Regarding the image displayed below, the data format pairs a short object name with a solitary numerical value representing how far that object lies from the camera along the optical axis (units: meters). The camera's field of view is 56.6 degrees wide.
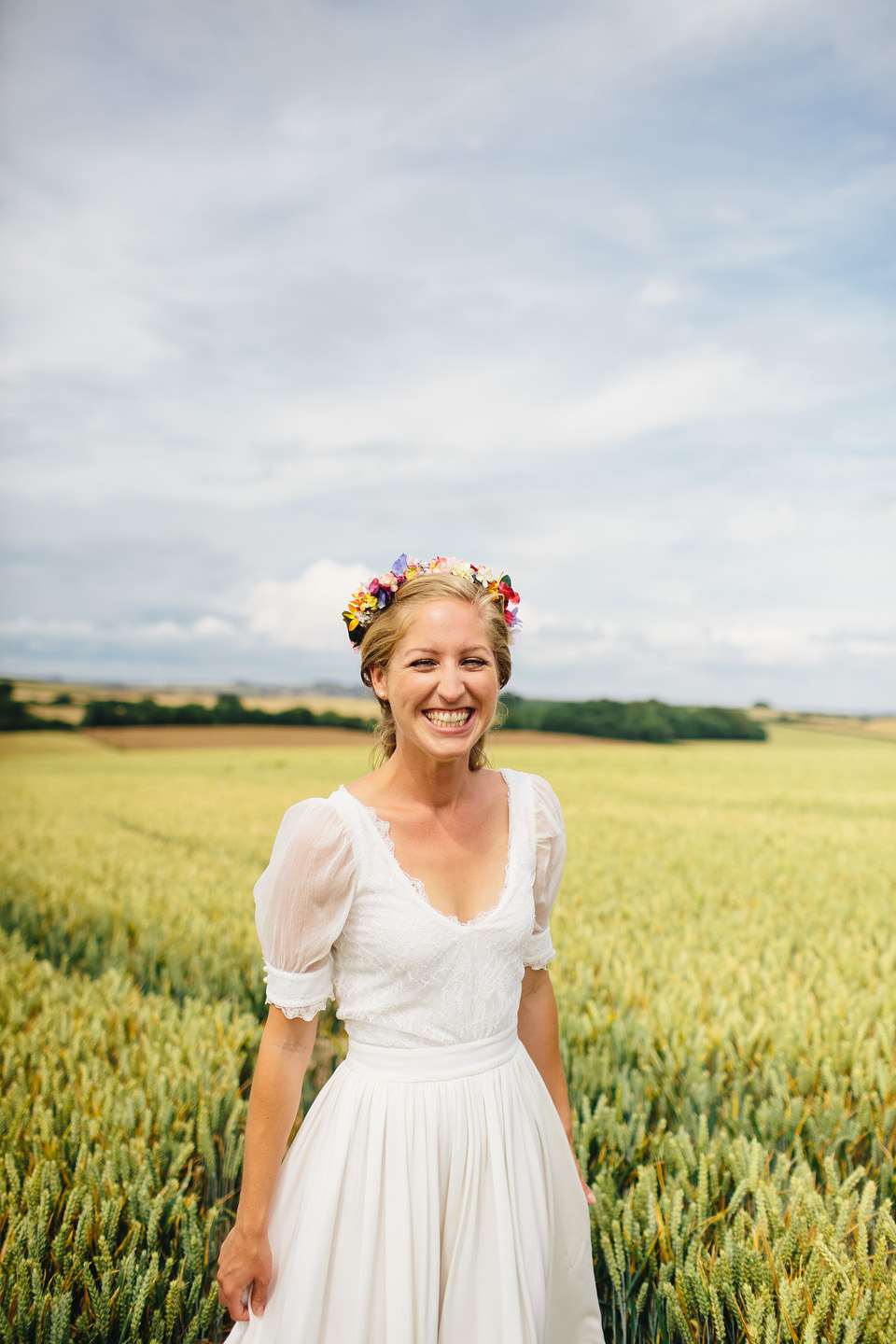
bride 1.71
